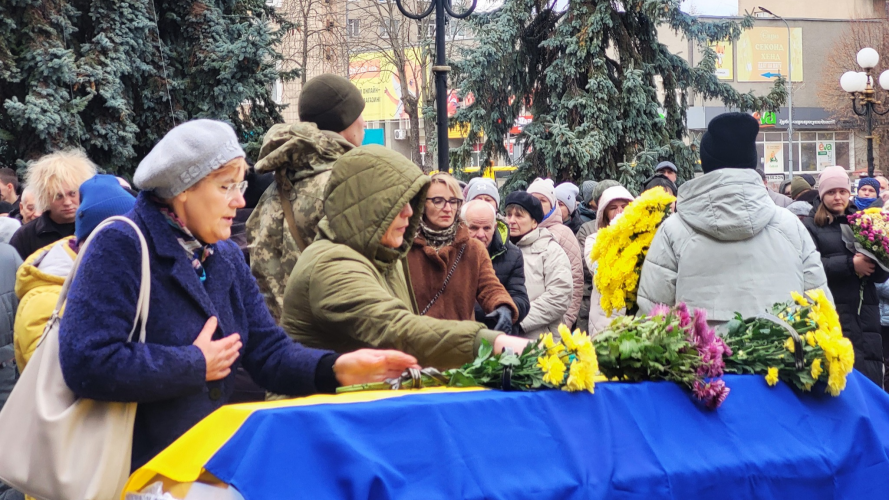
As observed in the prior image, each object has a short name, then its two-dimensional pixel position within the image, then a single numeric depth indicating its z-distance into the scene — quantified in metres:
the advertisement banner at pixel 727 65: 61.09
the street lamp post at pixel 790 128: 44.75
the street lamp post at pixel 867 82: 18.98
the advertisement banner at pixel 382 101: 53.38
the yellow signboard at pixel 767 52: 61.00
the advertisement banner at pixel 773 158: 60.72
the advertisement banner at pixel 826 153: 59.78
